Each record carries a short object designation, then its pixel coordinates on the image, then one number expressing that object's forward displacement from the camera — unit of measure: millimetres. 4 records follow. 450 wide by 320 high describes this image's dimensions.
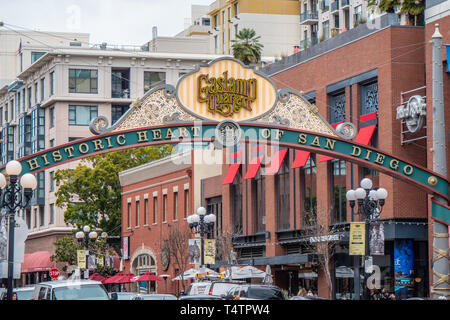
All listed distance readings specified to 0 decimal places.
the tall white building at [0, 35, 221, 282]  95312
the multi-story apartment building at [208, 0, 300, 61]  94625
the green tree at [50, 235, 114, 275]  77438
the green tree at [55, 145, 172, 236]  79125
